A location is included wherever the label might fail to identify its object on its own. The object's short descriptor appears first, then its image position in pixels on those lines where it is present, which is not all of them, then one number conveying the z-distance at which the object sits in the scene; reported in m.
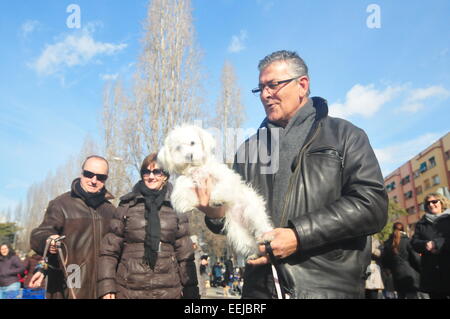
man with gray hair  1.63
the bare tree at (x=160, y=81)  19.30
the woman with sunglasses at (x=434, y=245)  4.49
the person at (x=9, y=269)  8.38
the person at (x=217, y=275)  21.91
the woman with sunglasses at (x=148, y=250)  3.16
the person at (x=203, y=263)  13.48
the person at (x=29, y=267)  9.29
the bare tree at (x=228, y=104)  27.08
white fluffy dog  2.30
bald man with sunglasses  3.38
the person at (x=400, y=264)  6.32
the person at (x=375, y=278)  7.43
